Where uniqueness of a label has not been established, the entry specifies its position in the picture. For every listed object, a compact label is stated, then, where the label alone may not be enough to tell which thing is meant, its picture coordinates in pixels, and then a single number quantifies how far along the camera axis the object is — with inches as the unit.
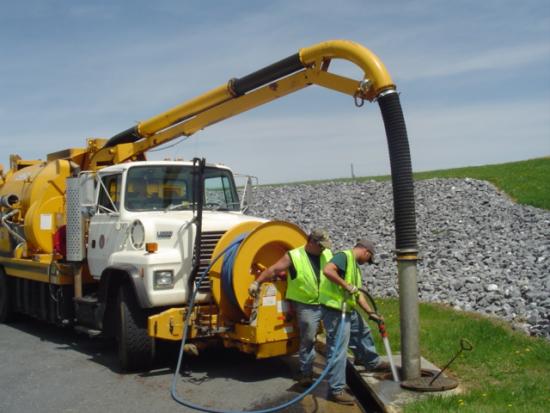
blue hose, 241.1
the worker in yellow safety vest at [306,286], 280.8
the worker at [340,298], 259.1
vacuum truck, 294.7
